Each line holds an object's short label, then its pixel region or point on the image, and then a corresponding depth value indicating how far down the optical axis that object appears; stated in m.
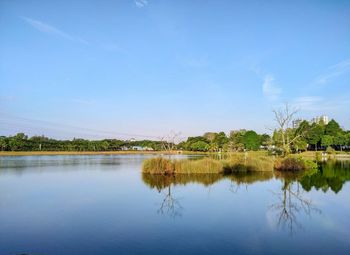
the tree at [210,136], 84.57
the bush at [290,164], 26.47
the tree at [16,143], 65.99
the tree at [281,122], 31.68
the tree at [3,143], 63.98
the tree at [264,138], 77.49
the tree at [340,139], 58.41
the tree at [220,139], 75.06
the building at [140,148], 100.69
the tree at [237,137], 72.07
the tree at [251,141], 69.94
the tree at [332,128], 61.42
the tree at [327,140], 58.12
